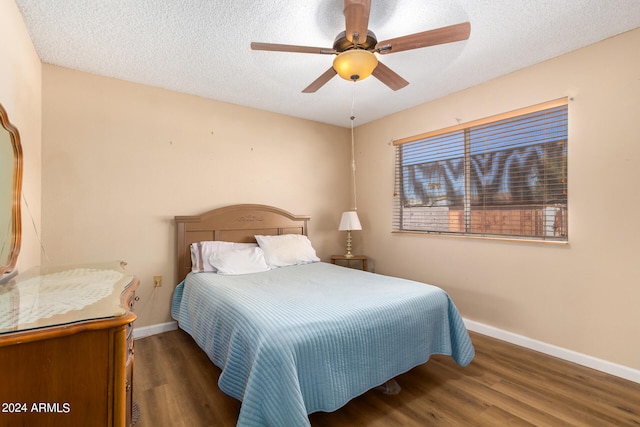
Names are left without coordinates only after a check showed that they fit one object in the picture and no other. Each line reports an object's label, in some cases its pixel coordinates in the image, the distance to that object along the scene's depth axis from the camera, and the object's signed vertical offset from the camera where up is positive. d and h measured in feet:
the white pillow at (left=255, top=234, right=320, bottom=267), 10.38 -1.34
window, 8.12 +1.21
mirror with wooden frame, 5.15 +0.37
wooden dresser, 2.91 -1.58
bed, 4.63 -2.24
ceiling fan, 5.25 +3.32
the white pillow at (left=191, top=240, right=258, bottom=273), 9.34 -1.28
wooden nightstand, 12.37 -1.90
